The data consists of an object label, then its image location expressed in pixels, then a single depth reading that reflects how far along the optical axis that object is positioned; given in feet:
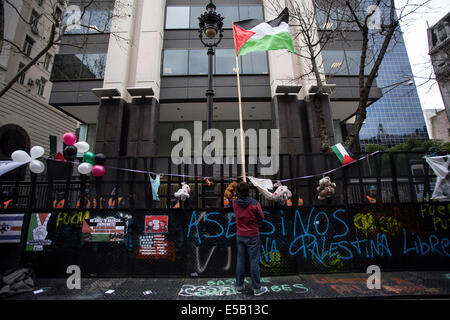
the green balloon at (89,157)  16.47
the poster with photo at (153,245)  16.40
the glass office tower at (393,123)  278.87
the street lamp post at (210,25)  21.06
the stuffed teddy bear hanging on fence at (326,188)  17.04
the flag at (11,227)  16.78
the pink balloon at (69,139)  16.63
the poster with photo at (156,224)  16.62
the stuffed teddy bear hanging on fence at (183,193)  16.79
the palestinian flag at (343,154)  17.69
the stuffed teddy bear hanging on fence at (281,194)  16.52
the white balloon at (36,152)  15.84
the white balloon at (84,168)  15.88
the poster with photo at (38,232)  16.74
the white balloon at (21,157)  15.67
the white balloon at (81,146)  16.97
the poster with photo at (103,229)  16.60
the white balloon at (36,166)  15.80
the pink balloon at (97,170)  16.05
